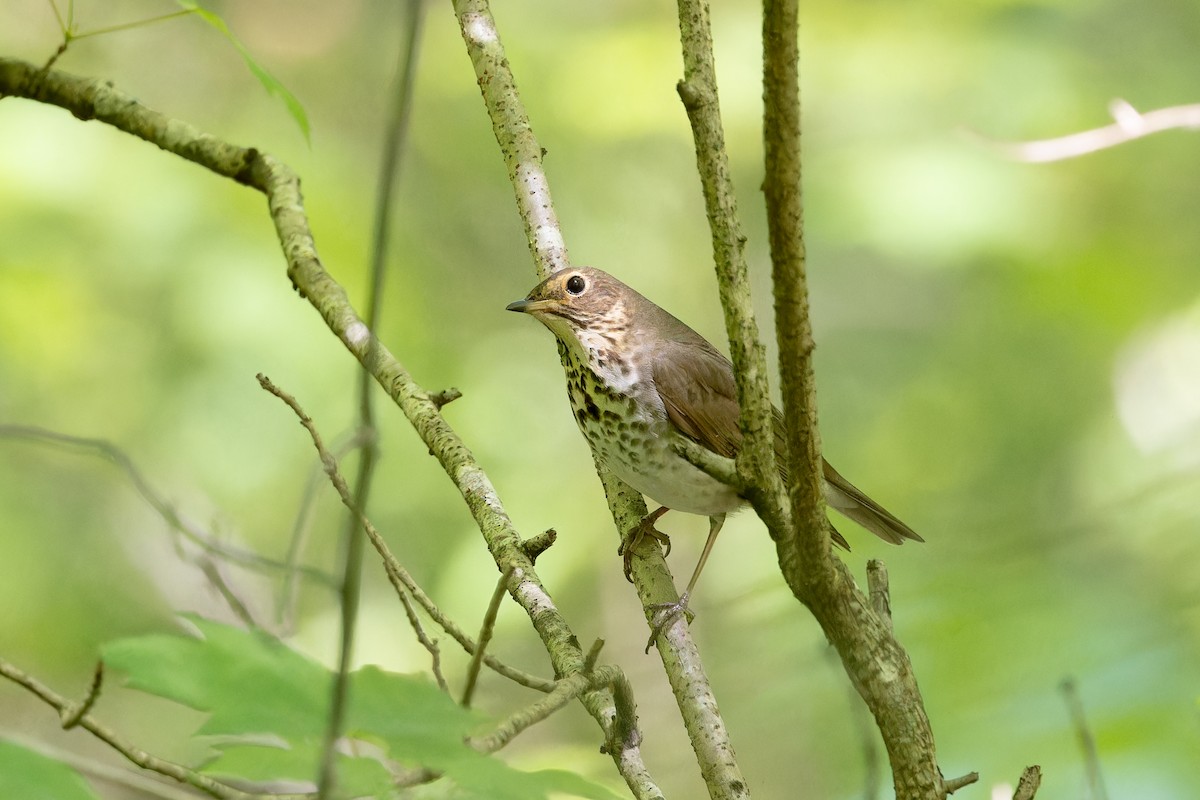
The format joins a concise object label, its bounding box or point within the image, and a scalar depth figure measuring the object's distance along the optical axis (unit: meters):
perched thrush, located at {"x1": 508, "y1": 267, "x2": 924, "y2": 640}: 6.86
